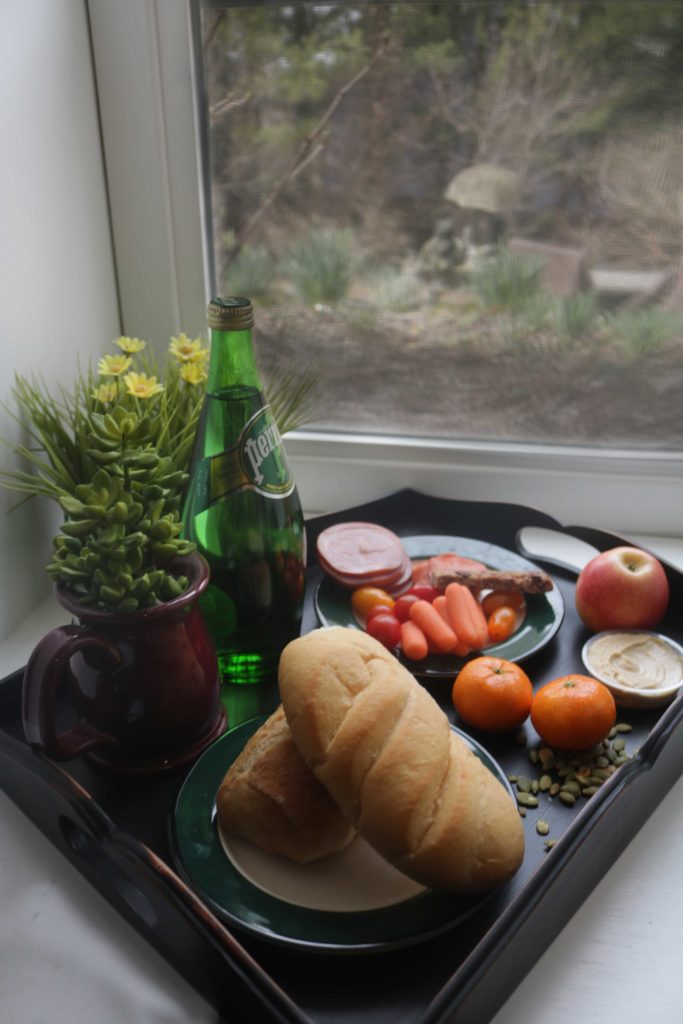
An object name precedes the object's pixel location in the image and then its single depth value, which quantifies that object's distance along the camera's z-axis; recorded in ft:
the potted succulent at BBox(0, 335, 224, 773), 2.11
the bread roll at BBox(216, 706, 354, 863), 2.05
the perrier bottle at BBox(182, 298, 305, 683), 2.69
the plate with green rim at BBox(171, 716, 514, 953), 1.90
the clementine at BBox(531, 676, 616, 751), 2.41
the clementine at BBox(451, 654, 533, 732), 2.49
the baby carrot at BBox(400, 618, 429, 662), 2.78
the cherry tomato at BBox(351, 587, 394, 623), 3.05
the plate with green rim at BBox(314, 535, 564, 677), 2.83
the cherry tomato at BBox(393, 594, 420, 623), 3.01
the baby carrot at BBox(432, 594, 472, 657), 2.83
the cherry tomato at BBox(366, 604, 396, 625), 2.97
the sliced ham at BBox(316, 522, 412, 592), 3.14
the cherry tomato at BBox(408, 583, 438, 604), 3.11
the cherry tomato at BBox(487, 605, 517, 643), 2.94
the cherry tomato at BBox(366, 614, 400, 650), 2.86
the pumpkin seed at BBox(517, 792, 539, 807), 2.32
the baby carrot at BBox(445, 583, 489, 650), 2.84
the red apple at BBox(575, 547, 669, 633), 2.94
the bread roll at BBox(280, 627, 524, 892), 1.89
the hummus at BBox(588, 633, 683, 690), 2.68
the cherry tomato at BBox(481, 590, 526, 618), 3.05
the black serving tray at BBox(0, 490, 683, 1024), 1.77
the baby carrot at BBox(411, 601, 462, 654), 2.82
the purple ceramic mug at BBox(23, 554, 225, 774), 2.09
